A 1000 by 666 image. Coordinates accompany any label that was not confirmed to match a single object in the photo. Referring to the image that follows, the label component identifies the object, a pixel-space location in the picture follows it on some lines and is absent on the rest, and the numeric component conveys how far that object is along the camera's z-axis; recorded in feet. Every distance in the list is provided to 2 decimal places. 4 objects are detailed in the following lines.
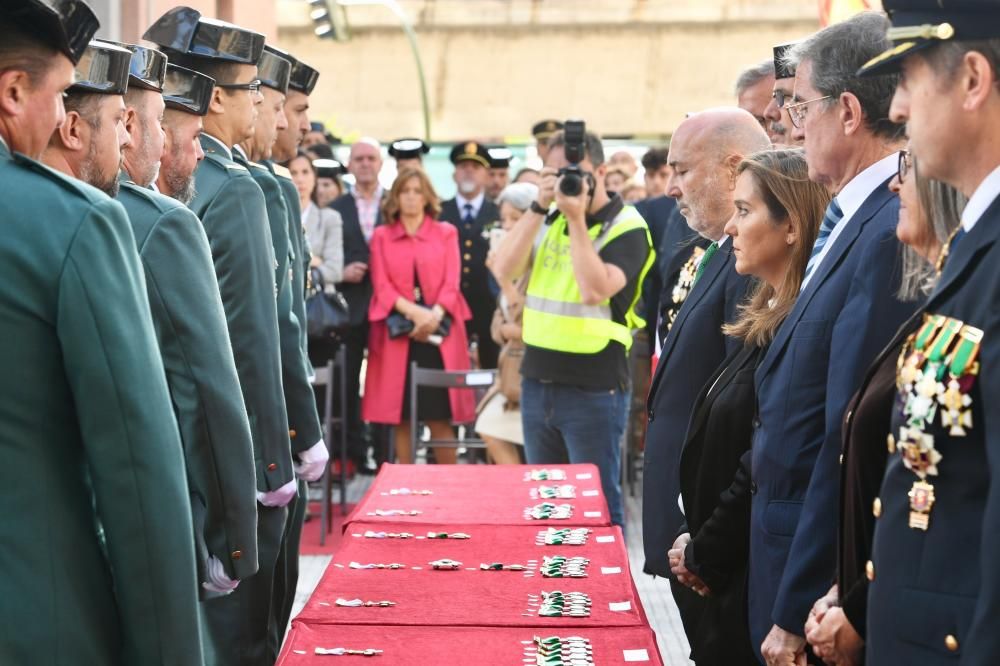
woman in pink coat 25.27
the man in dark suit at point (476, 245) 28.94
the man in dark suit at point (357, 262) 26.55
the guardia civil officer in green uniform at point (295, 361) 13.16
